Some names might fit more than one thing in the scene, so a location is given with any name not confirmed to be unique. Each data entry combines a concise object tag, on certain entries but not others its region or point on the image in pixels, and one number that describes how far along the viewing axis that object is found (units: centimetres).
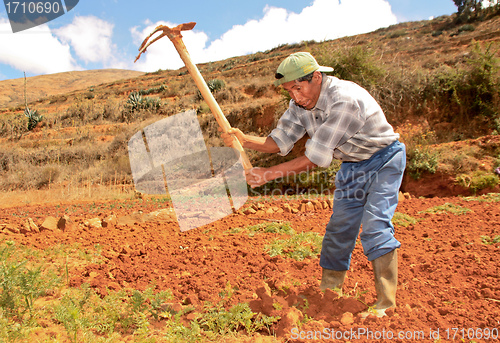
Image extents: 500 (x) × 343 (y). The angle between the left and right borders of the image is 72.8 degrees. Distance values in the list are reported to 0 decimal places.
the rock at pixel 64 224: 489
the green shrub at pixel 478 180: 741
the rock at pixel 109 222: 520
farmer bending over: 204
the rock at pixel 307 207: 575
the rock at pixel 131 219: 541
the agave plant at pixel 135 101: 2177
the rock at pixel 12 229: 464
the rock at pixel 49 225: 480
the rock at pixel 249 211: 568
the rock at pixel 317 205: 595
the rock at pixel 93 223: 512
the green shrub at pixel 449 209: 501
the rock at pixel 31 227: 470
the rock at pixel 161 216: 557
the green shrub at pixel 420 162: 823
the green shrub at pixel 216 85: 2004
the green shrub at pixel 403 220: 451
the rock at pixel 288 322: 182
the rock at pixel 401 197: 672
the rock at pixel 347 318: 185
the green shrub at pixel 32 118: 2257
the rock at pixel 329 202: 613
